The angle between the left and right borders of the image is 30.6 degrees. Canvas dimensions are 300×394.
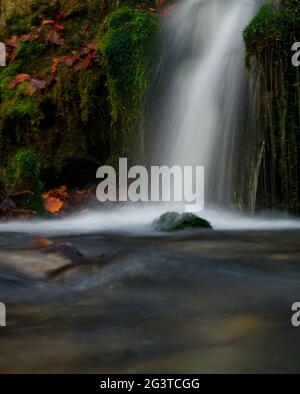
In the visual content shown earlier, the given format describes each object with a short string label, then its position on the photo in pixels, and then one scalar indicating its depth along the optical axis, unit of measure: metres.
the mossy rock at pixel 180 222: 4.95
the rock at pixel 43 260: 2.84
